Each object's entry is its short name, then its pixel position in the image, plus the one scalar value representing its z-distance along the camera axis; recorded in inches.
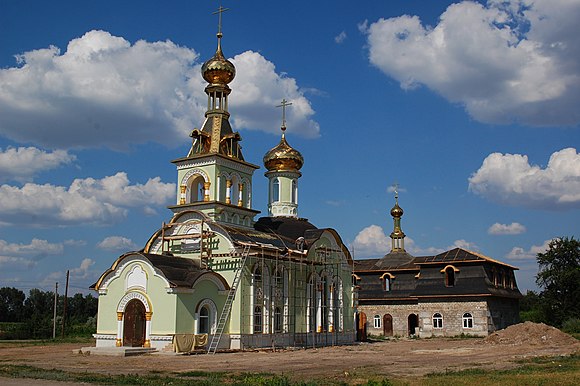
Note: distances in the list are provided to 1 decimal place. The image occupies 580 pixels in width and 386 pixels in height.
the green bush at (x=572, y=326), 1694.3
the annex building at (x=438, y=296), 1727.4
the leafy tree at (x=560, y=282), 1867.6
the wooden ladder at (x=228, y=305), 1145.4
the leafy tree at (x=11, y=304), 3508.9
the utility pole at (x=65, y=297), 1750.7
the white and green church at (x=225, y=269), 1121.4
